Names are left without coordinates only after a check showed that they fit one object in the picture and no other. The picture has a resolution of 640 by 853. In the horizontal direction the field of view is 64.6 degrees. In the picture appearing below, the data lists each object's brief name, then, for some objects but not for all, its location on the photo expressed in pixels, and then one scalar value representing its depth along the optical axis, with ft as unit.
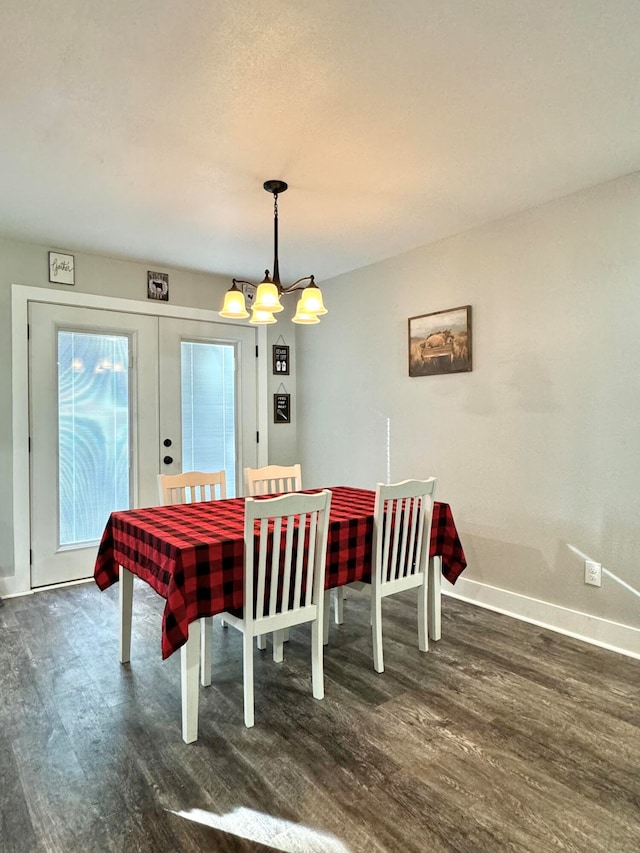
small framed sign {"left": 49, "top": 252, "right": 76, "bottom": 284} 11.94
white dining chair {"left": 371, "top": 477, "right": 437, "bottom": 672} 7.83
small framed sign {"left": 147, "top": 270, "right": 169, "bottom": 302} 13.43
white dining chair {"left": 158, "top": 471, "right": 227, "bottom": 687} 9.45
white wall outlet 9.02
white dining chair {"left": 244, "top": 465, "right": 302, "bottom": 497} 10.69
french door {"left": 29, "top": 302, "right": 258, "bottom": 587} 11.92
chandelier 8.18
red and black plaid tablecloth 6.06
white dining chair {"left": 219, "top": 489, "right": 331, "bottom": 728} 6.37
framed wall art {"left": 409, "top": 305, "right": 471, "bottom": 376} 11.22
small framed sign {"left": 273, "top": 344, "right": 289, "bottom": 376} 15.83
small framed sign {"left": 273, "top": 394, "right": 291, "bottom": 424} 15.87
